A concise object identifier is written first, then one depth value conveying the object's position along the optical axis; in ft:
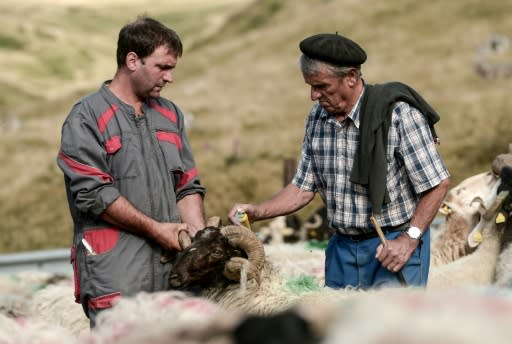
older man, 29.81
